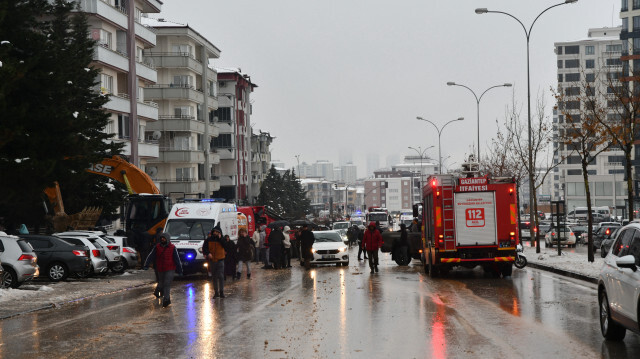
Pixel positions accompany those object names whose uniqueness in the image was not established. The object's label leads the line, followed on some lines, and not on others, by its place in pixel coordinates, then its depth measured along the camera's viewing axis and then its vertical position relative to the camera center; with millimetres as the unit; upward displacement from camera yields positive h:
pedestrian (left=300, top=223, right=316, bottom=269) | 32750 -1513
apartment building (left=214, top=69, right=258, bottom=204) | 88062 +7450
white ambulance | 28984 -695
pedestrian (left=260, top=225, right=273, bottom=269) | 33969 -1700
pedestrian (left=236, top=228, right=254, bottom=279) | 27859 -1441
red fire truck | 25203 -687
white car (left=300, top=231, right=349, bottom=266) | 34469 -2004
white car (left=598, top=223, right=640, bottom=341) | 10395 -1170
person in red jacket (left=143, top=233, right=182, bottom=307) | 18516 -1229
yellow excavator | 36125 +409
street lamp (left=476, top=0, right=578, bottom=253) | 38688 +4851
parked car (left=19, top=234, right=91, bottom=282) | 26953 -1535
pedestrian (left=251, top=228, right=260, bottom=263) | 35969 -1453
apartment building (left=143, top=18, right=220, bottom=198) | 67938 +7793
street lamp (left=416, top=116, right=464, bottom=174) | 72519 +6013
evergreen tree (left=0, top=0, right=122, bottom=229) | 24781 +2989
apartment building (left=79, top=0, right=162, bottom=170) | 50312 +8779
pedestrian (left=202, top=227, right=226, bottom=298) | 20406 -1194
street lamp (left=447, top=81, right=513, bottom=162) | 55697 +7145
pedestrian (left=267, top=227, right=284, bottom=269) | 33031 -1611
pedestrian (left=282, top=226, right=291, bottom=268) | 33509 -1880
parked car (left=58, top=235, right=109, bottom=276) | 28383 -1568
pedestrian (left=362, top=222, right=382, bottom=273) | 29328 -1401
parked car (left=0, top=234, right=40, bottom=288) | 22766 -1377
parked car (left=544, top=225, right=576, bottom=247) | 50591 -2368
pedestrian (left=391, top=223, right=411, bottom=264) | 34344 -1922
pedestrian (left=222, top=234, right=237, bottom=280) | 23938 -1557
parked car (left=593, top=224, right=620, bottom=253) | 44994 -2118
